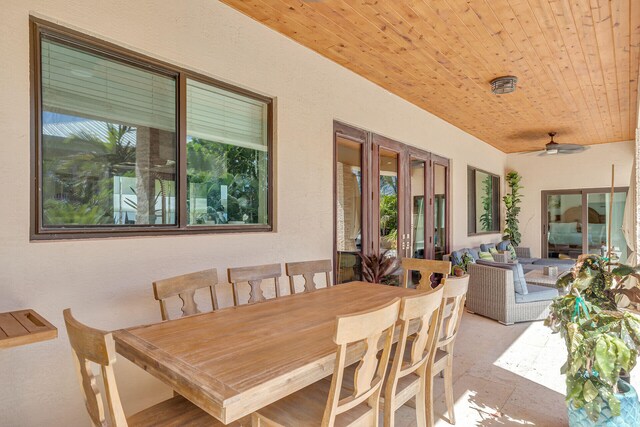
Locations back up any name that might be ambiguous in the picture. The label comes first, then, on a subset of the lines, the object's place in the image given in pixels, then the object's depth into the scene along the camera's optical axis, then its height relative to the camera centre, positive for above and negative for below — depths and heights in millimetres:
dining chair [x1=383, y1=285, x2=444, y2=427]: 1682 -791
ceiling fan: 5988 +1059
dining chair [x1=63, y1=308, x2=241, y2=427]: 1130 -630
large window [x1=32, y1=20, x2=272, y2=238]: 2000 +431
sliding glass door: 8109 -244
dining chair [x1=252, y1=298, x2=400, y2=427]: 1327 -755
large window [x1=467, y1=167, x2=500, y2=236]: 7324 +212
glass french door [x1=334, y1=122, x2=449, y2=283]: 4098 +147
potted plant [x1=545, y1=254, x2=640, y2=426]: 1866 -708
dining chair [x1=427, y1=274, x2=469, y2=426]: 2092 -818
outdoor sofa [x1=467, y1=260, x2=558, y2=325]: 4613 -1113
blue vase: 2004 -1146
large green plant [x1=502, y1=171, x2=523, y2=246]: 8773 +40
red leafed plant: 4039 -642
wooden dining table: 1165 -571
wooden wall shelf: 1339 -469
